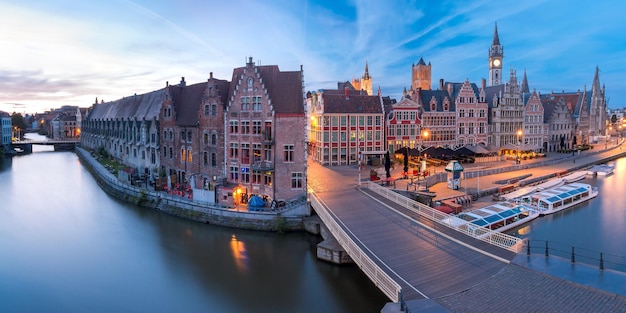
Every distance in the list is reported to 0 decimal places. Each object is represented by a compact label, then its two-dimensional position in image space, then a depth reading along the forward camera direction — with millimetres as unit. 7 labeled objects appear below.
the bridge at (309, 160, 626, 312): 12578
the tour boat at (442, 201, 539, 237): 26469
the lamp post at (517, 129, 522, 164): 56550
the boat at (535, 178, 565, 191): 37981
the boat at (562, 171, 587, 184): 43269
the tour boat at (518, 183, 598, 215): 32781
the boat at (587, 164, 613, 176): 49522
